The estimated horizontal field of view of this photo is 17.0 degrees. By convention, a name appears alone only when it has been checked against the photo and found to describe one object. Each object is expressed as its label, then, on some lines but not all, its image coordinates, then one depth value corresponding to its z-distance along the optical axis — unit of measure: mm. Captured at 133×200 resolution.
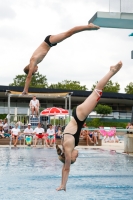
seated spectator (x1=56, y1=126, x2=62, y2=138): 25219
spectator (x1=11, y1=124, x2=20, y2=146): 23812
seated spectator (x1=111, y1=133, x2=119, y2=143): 30419
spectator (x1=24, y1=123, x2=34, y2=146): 23734
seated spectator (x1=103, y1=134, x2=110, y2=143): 30722
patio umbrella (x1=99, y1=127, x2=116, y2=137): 29688
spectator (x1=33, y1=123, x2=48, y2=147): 23719
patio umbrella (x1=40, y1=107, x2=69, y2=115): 25569
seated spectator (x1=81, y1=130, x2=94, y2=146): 26438
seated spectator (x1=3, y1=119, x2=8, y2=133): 25534
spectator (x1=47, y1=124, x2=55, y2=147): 23828
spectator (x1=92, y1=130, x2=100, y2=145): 26439
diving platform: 15602
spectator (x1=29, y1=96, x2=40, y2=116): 22180
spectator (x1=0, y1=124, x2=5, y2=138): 25406
